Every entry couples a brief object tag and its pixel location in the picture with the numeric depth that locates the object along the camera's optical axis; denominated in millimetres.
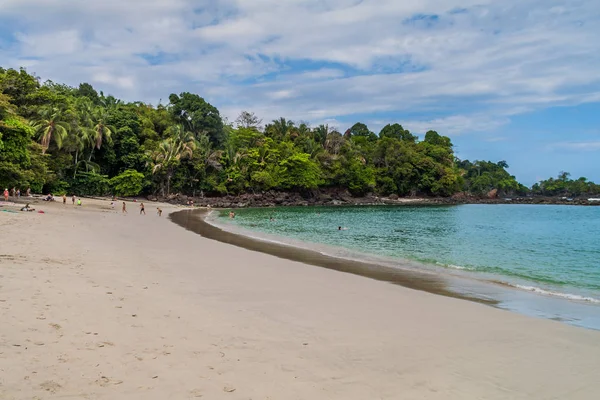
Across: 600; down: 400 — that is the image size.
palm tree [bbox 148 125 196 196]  61625
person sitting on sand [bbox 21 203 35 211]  25936
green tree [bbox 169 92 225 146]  72812
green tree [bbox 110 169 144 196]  56844
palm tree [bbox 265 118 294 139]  85188
